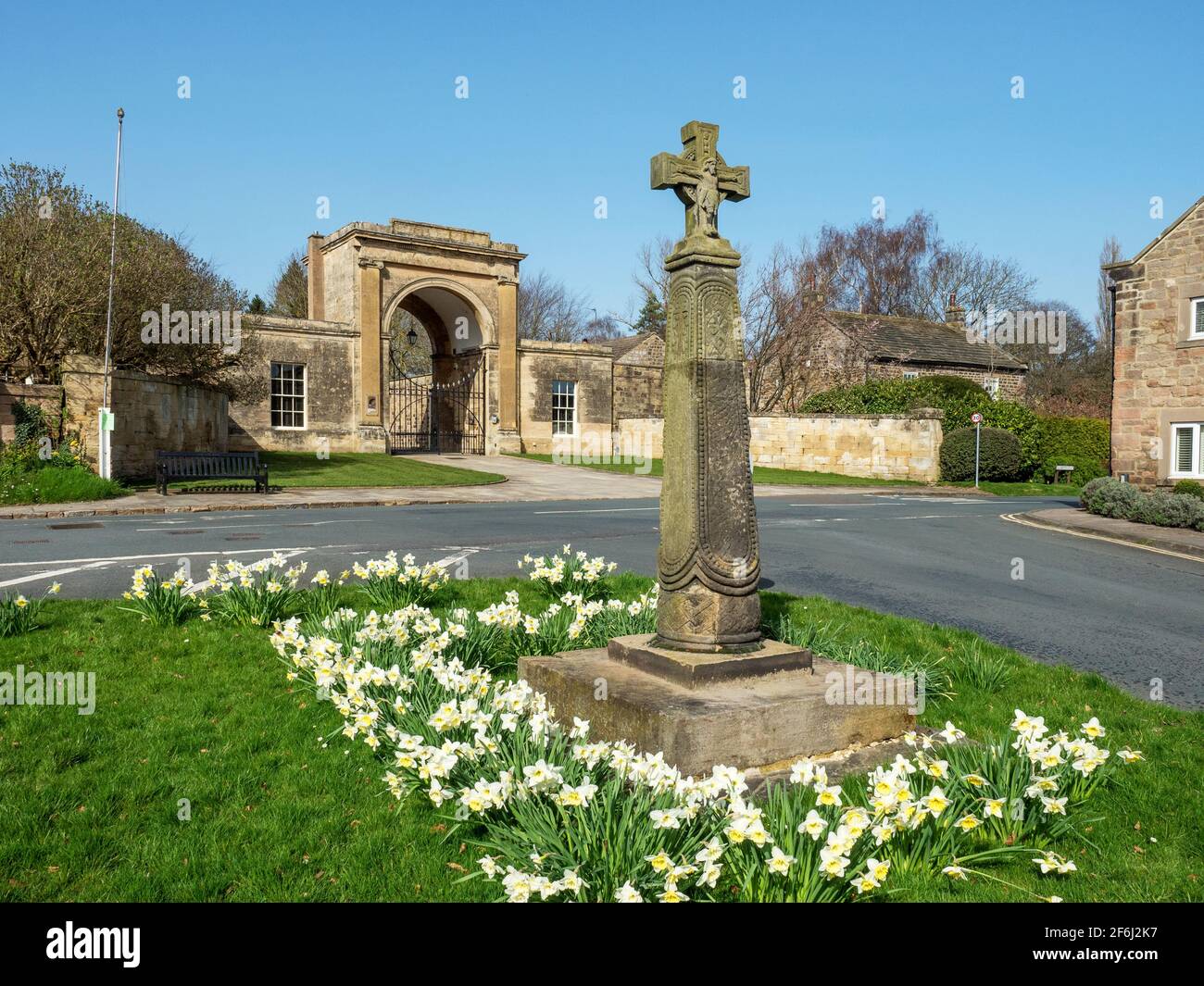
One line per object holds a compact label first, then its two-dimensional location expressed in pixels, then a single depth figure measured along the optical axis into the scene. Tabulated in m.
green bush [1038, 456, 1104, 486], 32.66
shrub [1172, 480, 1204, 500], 17.91
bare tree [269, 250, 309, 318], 53.09
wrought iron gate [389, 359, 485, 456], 36.69
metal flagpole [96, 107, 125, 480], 18.42
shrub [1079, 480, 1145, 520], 18.34
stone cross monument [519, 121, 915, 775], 4.58
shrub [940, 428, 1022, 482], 30.62
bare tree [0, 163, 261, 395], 19.34
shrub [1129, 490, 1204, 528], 17.09
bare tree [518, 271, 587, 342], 66.25
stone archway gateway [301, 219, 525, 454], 33.28
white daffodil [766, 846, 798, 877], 3.06
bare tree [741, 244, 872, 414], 39.28
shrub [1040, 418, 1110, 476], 33.06
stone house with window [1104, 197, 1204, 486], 18.19
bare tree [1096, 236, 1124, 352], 53.31
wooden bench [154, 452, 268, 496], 19.84
